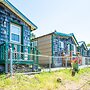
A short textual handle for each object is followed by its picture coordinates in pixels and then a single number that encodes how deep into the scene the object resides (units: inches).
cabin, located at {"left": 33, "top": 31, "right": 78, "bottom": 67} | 420.9
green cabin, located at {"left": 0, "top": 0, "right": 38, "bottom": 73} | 249.4
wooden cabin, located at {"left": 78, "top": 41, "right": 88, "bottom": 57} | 592.4
